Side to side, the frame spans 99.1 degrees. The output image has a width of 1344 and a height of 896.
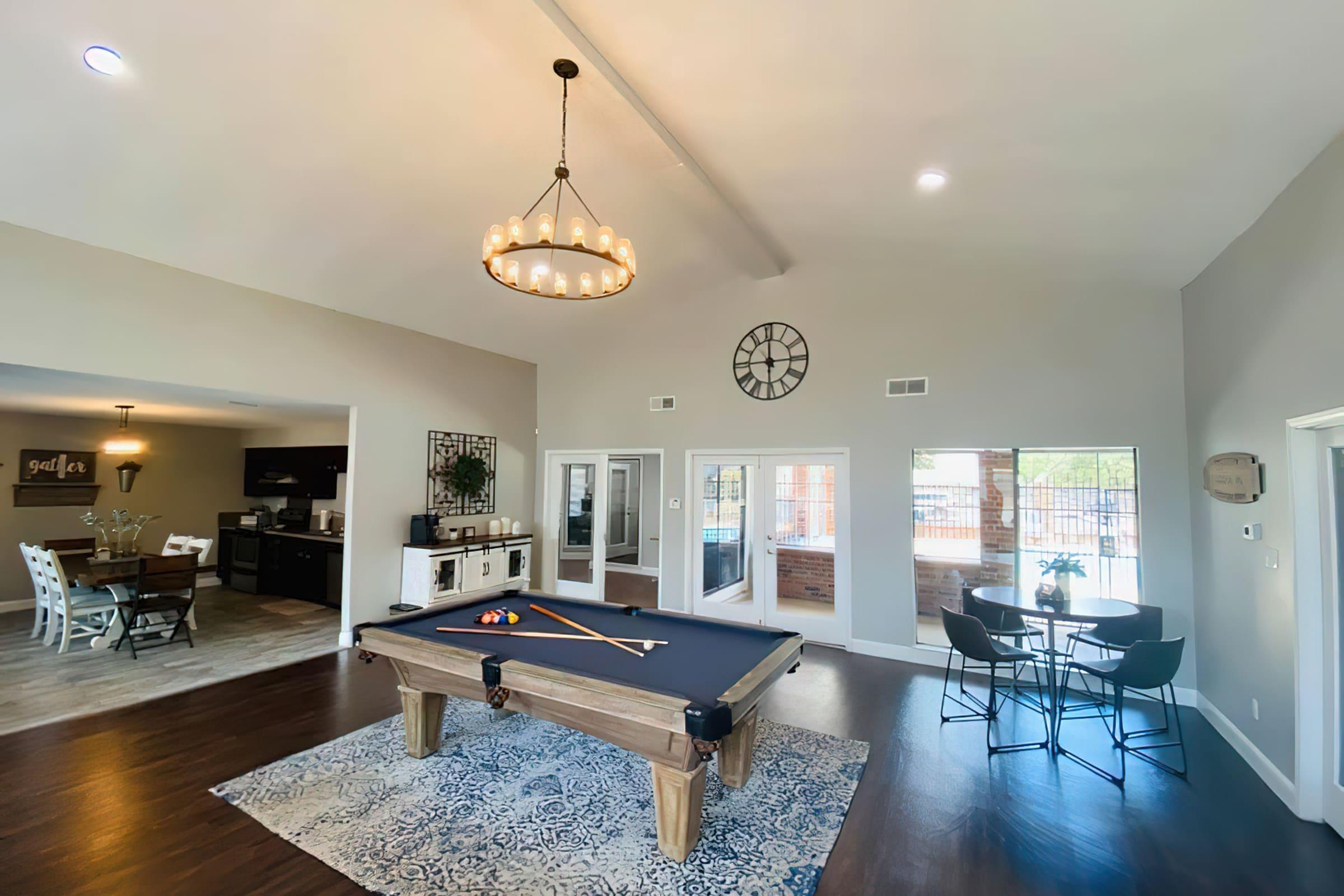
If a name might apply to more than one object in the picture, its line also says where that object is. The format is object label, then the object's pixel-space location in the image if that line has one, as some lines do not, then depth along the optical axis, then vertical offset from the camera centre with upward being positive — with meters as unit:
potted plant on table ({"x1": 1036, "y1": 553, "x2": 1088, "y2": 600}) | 4.01 -0.61
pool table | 2.42 -0.96
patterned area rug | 2.49 -1.72
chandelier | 2.90 +1.21
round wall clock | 6.02 +1.27
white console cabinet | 5.89 -1.01
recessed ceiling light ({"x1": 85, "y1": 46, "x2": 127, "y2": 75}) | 2.71 +1.97
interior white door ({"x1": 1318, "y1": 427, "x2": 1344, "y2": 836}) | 2.81 -0.68
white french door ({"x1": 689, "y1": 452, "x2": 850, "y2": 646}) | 5.87 -0.67
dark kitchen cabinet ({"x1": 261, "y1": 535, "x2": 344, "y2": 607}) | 6.96 -1.21
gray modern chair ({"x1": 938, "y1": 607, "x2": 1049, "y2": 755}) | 3.82 -1.15
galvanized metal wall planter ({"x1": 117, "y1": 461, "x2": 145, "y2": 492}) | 7.42 -0.03
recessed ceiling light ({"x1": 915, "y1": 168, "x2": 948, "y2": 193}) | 3.54 +1.90
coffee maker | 6.00 -0.56
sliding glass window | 4.73 -0.33
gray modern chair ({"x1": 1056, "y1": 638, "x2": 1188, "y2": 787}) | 3.35 -1.08
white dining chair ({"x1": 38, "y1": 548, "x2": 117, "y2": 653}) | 5.18 -1.25
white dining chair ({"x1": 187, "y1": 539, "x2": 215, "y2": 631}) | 6.50 -0.84
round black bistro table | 3.74 -0.85
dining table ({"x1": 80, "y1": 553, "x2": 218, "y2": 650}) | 5.13 -0.96
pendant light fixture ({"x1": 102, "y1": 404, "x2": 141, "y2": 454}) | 7.63 +0.37
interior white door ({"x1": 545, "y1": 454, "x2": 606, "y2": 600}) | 7.36 -0.60
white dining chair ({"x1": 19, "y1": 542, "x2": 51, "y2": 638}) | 5.45 -1.11
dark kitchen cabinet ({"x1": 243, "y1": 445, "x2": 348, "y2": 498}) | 7.82 +0.05
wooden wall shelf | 6.93 -0.29
